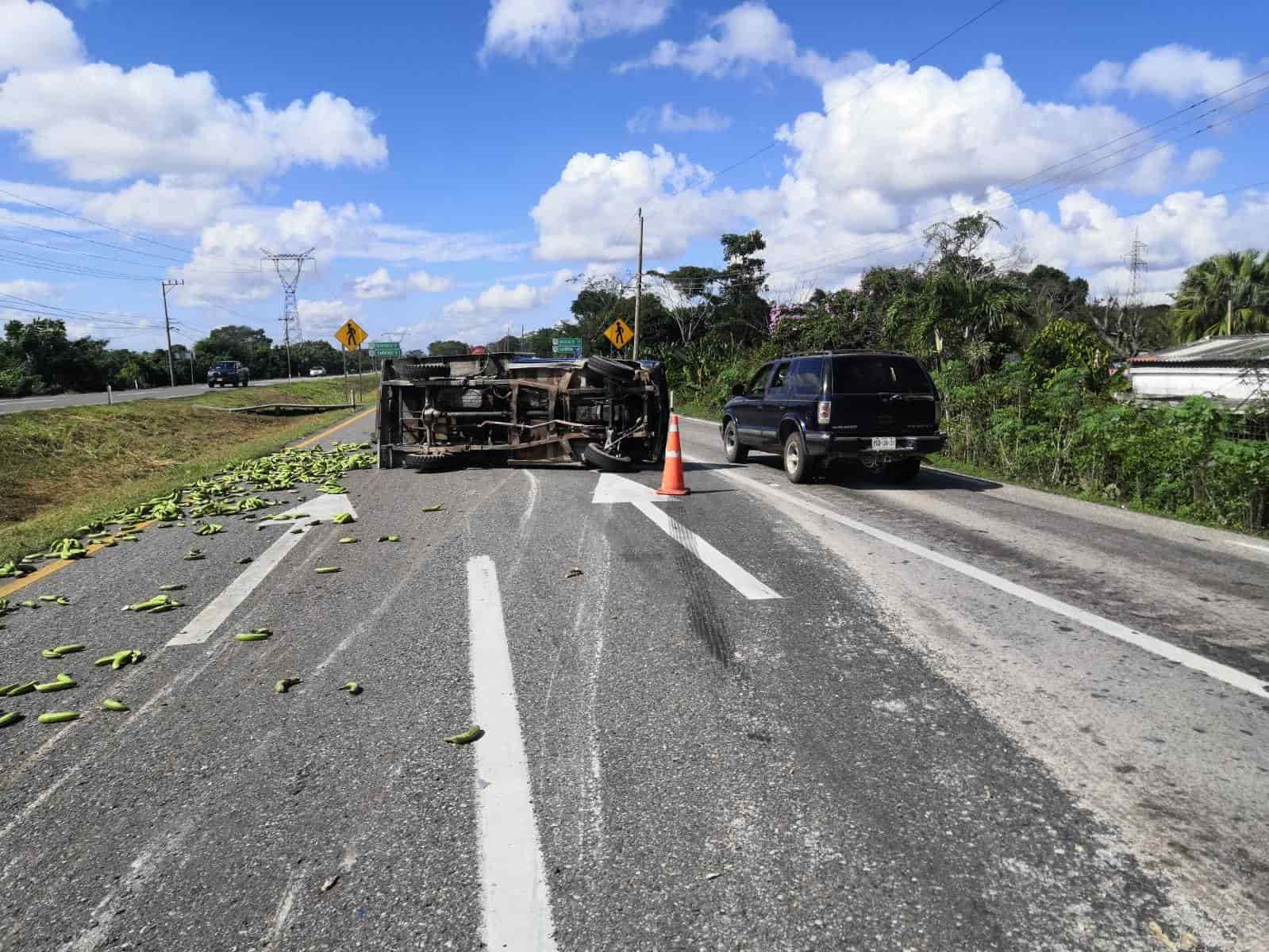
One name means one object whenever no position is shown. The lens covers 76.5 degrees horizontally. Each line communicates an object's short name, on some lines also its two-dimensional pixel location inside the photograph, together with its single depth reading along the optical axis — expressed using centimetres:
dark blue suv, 1043
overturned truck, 1209
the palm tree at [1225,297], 3131
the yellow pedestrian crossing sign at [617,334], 3347
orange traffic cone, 983
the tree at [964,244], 2392
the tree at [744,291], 4972
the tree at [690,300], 5153
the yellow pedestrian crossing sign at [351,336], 3183
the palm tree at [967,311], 1795
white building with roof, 2153
